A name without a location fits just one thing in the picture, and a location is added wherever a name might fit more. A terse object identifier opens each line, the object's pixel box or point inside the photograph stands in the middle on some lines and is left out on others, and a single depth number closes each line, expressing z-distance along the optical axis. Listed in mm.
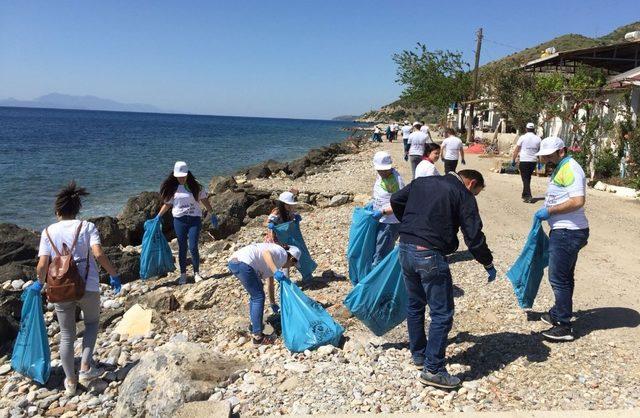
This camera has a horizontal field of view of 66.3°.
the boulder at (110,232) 10279
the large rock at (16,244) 8914
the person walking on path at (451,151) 10656
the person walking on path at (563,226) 4375
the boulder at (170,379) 3746
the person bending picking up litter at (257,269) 4727
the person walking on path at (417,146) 10680
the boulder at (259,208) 11531
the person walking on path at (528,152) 10453
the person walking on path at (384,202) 5484
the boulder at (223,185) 16164
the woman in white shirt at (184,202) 6430
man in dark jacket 3609
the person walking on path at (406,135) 21422
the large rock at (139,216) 10898
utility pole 28478
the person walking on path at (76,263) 4102
